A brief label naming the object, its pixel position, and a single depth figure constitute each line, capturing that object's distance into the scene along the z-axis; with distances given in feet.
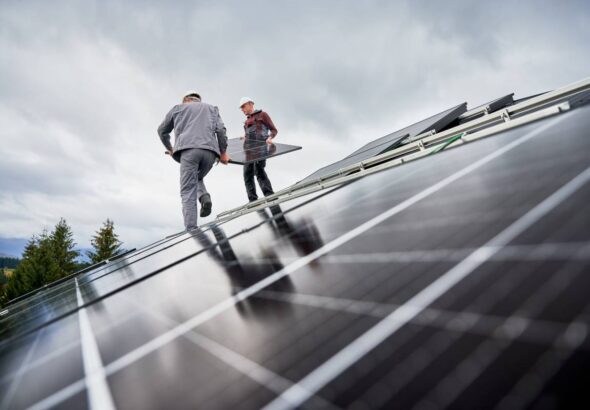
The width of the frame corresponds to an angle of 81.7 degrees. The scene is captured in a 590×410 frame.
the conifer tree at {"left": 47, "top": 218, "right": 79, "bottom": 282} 150.30
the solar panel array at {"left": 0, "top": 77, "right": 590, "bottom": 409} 2.06
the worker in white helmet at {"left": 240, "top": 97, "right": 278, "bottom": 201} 34.32
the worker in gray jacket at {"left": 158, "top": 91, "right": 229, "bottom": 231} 24.40
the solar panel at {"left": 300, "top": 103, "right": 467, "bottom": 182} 26.71
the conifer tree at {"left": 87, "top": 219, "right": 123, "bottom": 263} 162.40
